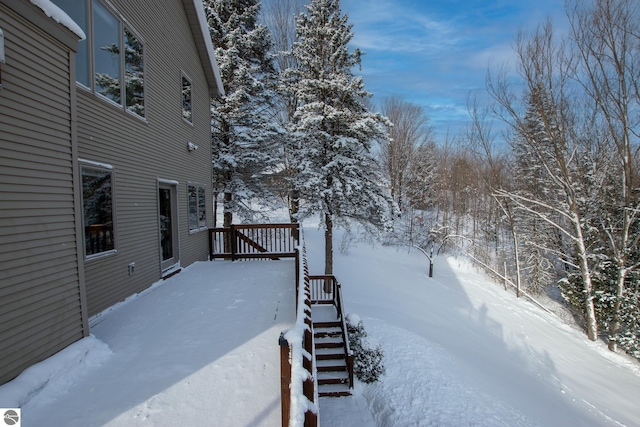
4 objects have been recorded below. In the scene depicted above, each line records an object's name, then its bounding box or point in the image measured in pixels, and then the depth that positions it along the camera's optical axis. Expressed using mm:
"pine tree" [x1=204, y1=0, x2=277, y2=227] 13297
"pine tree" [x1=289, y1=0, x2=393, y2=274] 11797
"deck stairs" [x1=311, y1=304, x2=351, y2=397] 7422
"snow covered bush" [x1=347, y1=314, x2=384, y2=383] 7770
